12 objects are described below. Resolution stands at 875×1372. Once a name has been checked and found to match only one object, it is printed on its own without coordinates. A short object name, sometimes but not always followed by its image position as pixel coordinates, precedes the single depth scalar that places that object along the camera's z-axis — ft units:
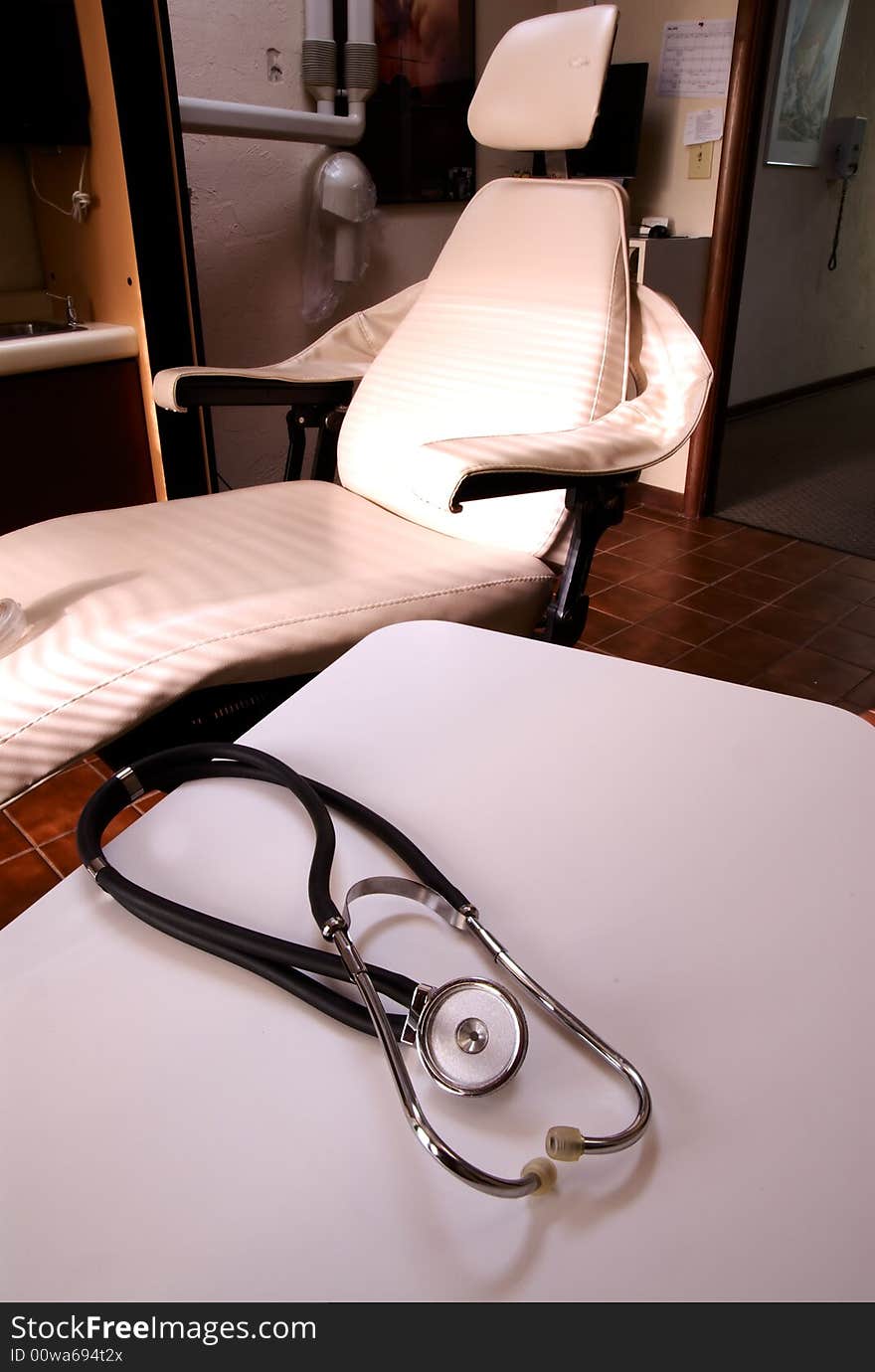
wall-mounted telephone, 13.58
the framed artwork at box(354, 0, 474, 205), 9.11
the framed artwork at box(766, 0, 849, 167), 11.87
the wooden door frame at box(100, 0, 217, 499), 5.57
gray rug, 10.18
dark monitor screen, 9.57
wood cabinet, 6.30
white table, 1.19
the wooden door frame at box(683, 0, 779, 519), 8.54
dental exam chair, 3.34
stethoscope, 1.28
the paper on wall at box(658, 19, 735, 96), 9.17
